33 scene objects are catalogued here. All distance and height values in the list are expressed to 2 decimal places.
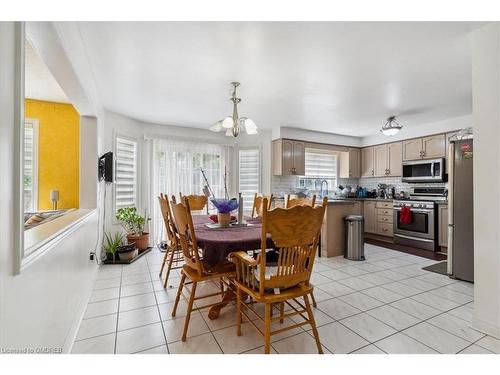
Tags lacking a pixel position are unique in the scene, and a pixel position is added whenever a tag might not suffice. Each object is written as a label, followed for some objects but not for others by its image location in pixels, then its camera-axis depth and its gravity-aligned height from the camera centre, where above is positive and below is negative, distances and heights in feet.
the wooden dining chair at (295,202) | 9.09 -0.49
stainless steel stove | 14.40 -1.80
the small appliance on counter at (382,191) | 18.81 -0.14
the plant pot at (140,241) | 13.35 -2.92
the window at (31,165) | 11.34 +0.98
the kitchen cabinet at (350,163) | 19.80 +2.05
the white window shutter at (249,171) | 17.79 +1.23
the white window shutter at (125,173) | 13.67 +0.81
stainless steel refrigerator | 9.08 -0.68
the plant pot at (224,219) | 7.84 -0.98
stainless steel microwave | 15.10 +1.22
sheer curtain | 15.31 +1.29
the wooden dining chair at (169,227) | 8.27 -1.39
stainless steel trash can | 12.53 -2.53
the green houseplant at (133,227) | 13.03 -2.17
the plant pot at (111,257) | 12.00 -3.41
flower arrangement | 7.86 -0.64
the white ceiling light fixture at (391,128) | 13.45 +3.34
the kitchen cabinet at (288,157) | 16.69 +2.13
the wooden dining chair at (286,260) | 4.98 -1.59
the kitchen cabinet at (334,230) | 12.90 -2.15
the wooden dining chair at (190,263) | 6.07 -2.01
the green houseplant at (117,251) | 12.06 -3.10
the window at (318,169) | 19.33 +1.60
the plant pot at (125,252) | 12.07 -3.18
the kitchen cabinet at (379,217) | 16.79 -1.98
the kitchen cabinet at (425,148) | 15.28 +2.70
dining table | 6.07 -1.33
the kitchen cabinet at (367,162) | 19.63 +2.15
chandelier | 9.01 +2.39
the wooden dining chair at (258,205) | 10.99 -0.76
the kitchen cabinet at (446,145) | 14.90 +2.65
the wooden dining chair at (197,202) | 12.52 -0.72
